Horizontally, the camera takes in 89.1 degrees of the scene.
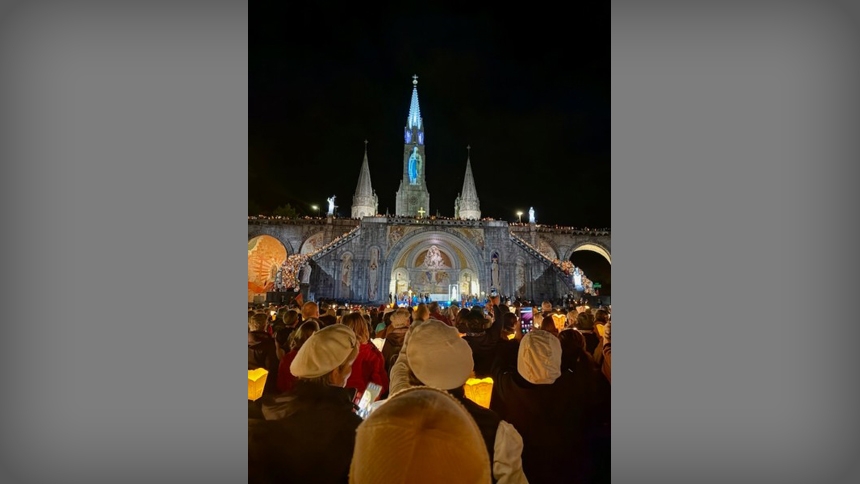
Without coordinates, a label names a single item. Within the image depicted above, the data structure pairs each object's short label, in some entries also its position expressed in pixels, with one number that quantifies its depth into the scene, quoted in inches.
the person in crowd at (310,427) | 92.4
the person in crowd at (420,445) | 62.0
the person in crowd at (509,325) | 228.2
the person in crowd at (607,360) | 189.2
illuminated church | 992.2
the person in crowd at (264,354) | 181.2
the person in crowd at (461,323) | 246.9
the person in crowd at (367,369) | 153.1
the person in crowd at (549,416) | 118.6
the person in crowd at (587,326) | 213.8
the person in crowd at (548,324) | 226.7
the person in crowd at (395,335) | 190.5
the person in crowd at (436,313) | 271.8
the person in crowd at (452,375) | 87.3
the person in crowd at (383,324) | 246.0
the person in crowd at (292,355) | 154.0
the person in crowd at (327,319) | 221.6
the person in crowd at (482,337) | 165.6
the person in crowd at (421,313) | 237.3
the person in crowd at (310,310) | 277.8
